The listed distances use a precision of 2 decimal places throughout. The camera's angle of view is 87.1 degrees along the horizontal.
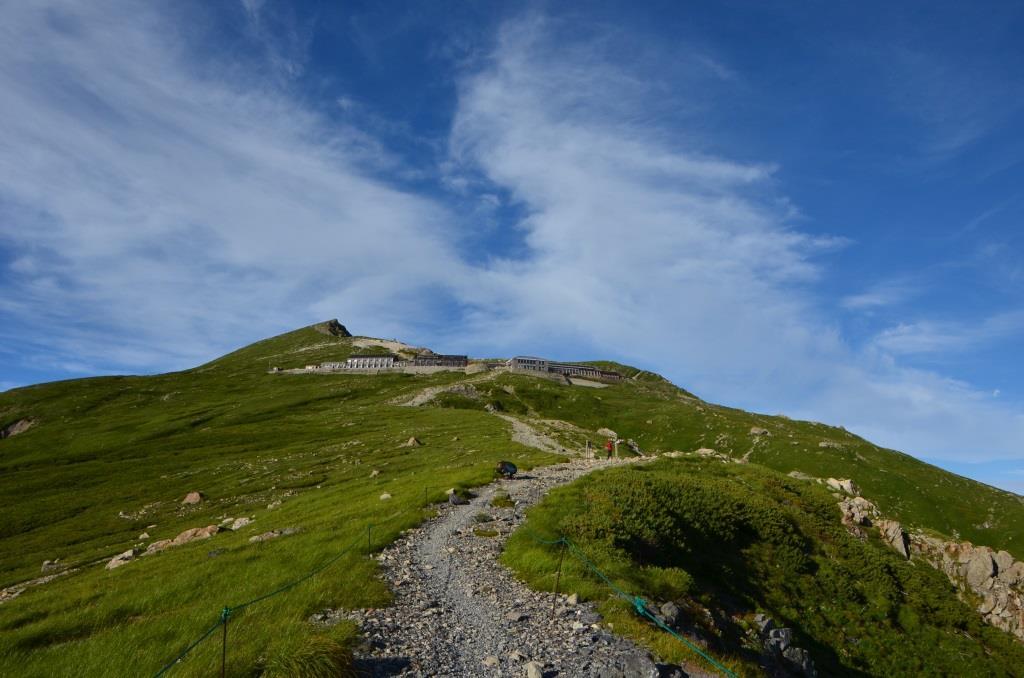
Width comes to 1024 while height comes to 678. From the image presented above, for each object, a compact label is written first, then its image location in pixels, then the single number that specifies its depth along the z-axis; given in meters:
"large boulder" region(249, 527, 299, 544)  29.97
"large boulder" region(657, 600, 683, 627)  16.52
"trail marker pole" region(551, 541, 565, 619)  17.41
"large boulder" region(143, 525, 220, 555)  37.16
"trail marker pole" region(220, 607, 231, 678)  11.92
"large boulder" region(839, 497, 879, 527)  39.53
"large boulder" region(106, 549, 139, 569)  35.41
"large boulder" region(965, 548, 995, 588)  35.79
